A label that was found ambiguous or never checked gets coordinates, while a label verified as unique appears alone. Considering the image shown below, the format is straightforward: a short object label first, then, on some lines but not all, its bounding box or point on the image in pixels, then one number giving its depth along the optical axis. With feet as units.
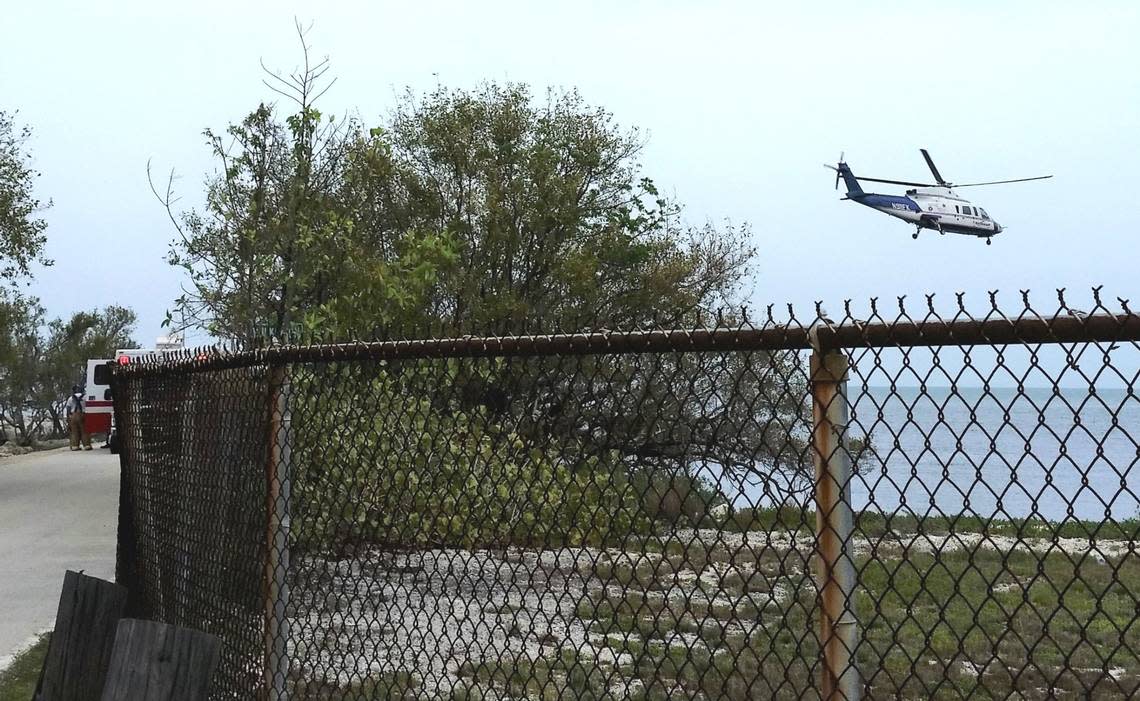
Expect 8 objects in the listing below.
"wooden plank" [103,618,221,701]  9.46
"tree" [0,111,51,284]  74.74
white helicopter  131.34
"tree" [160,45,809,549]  41.24
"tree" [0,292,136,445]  173.17
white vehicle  101.81
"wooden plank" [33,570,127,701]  12.48
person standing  107.55
